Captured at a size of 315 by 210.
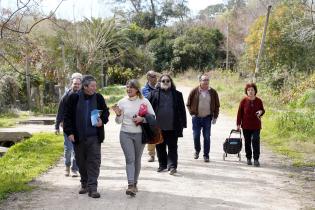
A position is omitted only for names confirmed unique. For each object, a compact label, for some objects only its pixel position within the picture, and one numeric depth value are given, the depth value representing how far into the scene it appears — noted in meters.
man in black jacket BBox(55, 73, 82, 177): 15.04
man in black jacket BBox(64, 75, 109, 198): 13.17
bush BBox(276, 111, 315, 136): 25.75
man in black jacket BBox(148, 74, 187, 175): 16.17
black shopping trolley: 19.32
